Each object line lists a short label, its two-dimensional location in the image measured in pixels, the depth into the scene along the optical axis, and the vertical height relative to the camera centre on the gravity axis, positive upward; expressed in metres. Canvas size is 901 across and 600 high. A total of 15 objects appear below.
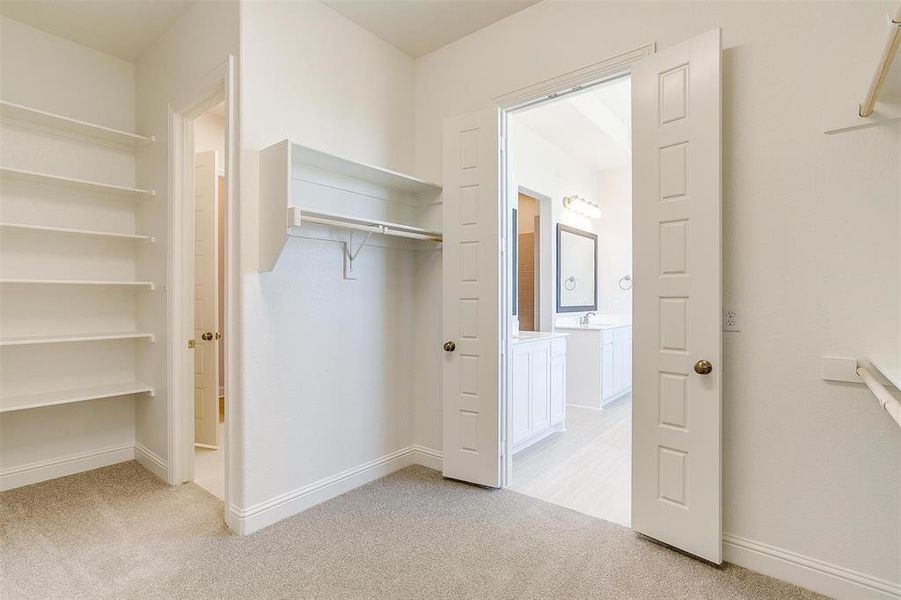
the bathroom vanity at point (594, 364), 4.79 -0.69
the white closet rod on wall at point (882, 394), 1.26 -0.29
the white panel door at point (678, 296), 1.97 +0.01
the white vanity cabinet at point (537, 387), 3.39 -0.69
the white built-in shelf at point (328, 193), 2.24 +0.64
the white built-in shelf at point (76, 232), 2.55 +0.41
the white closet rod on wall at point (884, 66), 1.14 +0.66
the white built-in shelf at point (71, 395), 2.61 -0.58
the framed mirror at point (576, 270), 5.29 +0.36
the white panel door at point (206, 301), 3.49 +0.00
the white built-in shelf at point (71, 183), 2.64 +0.73
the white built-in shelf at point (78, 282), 2.51 +0.11
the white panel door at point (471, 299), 2.77 +0.00
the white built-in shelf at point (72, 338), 2.56 -0.22
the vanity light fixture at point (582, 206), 5.36 +1.12
